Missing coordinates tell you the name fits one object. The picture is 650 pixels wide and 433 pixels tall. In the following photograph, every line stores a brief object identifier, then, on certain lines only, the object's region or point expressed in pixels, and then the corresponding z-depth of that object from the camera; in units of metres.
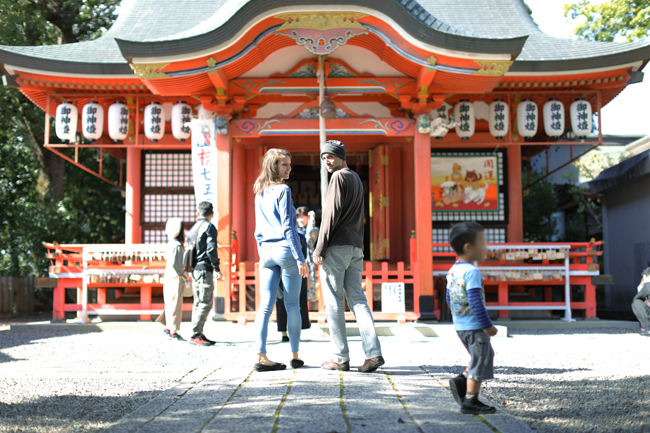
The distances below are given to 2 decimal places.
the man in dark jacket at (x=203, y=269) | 6.29
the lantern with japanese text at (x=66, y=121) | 9.31
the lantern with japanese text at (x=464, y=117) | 9.30
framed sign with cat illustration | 10.09
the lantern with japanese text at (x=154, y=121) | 9.19
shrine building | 7.40
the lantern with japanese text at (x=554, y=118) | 9.26
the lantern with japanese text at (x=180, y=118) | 9.13
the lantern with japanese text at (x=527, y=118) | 9.29
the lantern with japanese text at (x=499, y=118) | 9.29
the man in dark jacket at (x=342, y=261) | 4.20
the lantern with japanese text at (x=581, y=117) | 9.17
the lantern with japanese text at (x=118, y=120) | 9.30
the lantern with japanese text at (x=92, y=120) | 9.30
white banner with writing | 8.16
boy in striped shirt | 3.06
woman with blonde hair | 4.18
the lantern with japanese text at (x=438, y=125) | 8.20
